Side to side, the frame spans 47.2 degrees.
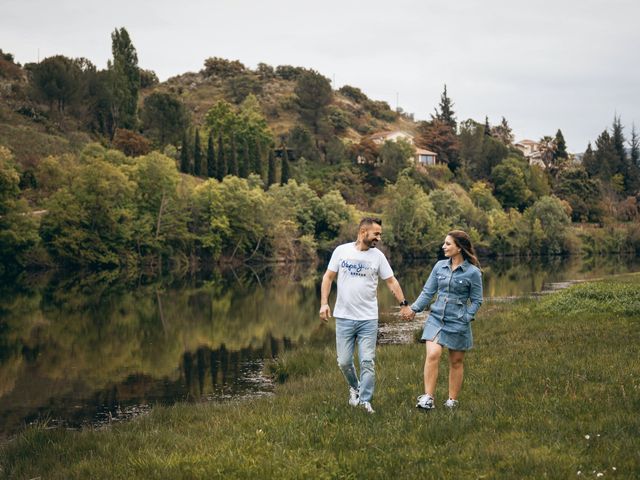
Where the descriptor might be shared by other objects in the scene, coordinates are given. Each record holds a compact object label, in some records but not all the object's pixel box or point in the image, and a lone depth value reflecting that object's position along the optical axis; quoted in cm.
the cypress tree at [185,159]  10394
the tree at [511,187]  12788
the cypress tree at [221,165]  10425
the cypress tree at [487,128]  16256
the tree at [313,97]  15588
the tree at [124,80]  11244
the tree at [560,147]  15550
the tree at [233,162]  10550
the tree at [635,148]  16575
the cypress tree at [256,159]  11244
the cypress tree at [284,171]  11062
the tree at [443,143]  14662
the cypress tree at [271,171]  11181
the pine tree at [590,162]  15325
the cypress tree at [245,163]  10744
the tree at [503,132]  17589
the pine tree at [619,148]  15625
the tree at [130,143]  9969
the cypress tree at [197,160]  10388
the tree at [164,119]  11881
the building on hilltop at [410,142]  14050
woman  1069
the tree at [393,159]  12762
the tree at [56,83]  10912
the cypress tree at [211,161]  10444
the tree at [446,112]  17212
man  1105
